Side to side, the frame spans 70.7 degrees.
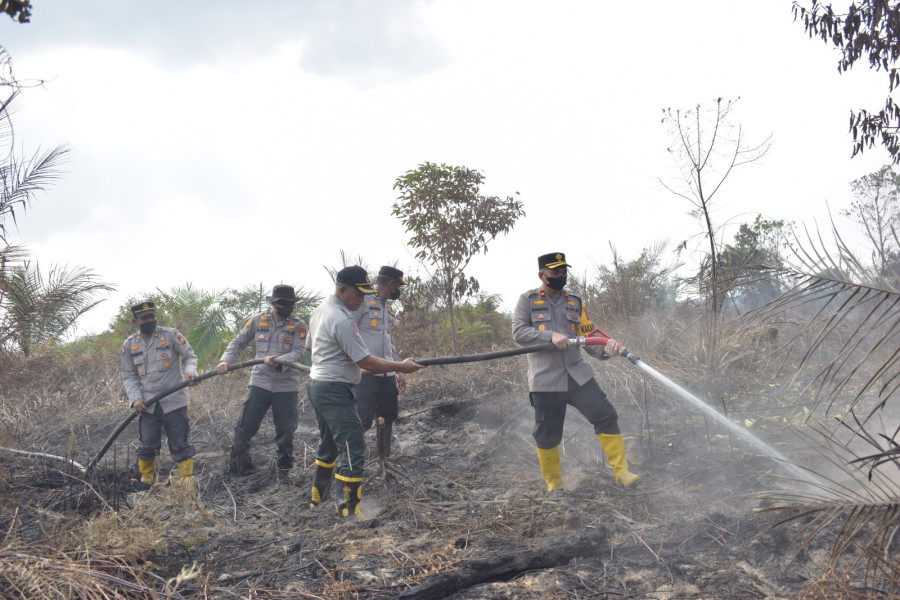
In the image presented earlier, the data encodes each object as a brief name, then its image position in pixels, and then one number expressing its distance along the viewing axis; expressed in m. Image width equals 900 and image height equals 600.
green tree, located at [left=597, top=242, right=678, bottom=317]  11.41
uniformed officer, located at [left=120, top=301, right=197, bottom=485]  6.55
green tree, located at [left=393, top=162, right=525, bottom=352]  10.59
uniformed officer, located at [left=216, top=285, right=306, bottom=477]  6.80
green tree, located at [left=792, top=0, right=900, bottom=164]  7.10
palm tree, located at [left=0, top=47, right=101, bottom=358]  4.75
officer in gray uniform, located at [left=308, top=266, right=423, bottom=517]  4.96
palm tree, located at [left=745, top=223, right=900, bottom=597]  1.90
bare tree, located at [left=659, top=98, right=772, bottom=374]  7.88
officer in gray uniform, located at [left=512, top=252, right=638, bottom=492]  5.22
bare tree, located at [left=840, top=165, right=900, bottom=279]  16.11
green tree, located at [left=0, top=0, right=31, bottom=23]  2.30
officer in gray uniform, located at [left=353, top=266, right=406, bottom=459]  6.14
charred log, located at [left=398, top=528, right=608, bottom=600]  3.59
